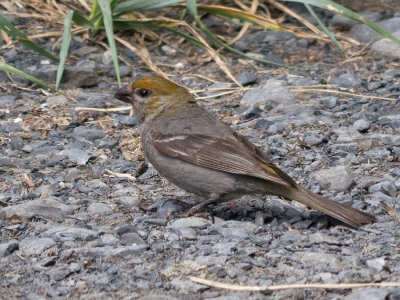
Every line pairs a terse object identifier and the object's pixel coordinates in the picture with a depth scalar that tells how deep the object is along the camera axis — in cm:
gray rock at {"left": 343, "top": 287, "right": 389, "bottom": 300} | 695
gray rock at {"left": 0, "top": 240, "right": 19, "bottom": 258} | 841
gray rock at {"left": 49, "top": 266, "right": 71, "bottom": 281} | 775
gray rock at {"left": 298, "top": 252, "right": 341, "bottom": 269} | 794
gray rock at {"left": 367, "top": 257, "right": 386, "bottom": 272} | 766
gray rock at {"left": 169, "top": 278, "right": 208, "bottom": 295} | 737
